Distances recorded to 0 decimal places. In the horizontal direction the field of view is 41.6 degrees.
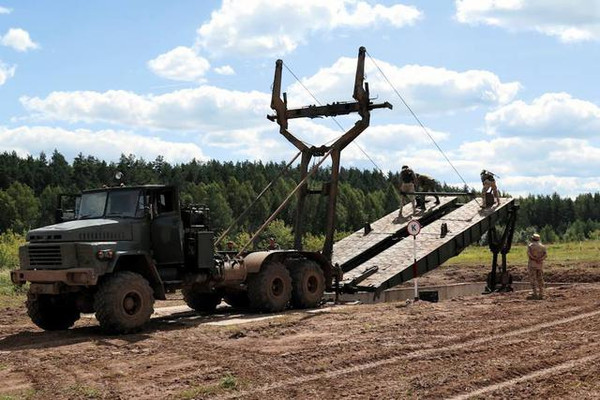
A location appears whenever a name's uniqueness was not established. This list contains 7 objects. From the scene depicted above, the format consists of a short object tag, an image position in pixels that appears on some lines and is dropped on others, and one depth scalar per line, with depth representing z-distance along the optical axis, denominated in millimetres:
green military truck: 12719
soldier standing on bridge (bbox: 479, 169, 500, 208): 19812
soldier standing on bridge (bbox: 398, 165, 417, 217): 20562
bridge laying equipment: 17438
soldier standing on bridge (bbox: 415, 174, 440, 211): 21516
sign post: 17206
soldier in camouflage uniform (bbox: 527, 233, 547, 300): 17469
